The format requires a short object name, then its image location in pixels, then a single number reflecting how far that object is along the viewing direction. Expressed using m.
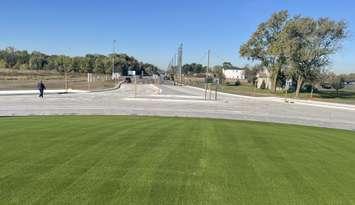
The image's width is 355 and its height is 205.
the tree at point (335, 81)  74.26
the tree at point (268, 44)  74.00
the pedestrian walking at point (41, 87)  37.63
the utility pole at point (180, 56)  110.00
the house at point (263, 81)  94.12
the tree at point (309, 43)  61.09
